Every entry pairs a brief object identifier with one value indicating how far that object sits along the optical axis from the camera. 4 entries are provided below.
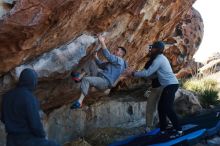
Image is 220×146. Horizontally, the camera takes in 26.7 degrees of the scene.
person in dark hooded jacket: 7.53
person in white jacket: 11.14
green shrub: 18.55
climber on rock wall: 10.52
